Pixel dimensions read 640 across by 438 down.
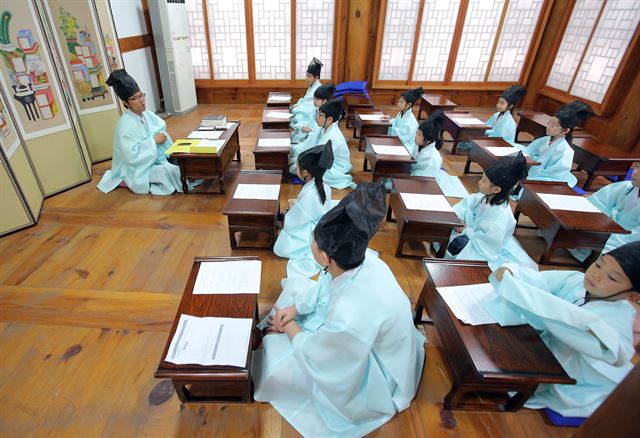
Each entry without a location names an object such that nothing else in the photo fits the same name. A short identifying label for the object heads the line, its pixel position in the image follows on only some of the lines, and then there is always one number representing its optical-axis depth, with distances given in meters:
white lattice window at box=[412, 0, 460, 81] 6.91
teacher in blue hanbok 3.78
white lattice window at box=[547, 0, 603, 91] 6.09
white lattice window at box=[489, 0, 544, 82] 6.96
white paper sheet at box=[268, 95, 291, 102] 5.95
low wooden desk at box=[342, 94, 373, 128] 6.25
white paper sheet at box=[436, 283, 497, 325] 1.79
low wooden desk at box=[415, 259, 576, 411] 1.55
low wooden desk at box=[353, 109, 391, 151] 5.13
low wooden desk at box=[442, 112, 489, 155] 4.91
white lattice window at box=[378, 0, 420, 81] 6.89
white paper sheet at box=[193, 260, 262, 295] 1.89
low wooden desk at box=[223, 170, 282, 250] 2.82
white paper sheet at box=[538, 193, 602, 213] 2.98
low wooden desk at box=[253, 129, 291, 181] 3.99
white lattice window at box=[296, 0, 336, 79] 6.89
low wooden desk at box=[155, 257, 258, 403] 1.52
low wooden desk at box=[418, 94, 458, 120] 5.95
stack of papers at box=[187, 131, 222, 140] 4.08
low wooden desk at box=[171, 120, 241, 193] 3.70
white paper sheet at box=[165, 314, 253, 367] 1.56
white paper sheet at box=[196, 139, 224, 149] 3.80
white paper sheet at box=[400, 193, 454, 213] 2.94
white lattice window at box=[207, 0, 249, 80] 6.83
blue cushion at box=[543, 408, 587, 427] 1.81
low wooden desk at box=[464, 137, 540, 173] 4.07
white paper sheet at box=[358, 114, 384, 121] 5.31
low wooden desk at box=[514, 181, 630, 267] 2.74
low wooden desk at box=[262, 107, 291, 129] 4.90
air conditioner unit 5.97
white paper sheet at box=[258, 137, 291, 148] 4.13
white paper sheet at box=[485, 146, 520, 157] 4.11
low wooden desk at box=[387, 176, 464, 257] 2.77
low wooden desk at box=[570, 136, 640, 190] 4.11
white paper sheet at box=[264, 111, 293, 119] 5.03
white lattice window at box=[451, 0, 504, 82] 6.94
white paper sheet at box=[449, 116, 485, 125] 5.05
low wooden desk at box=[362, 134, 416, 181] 3.83
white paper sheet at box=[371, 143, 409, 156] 3.99
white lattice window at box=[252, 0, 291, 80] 6.87
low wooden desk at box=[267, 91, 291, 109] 5.82
